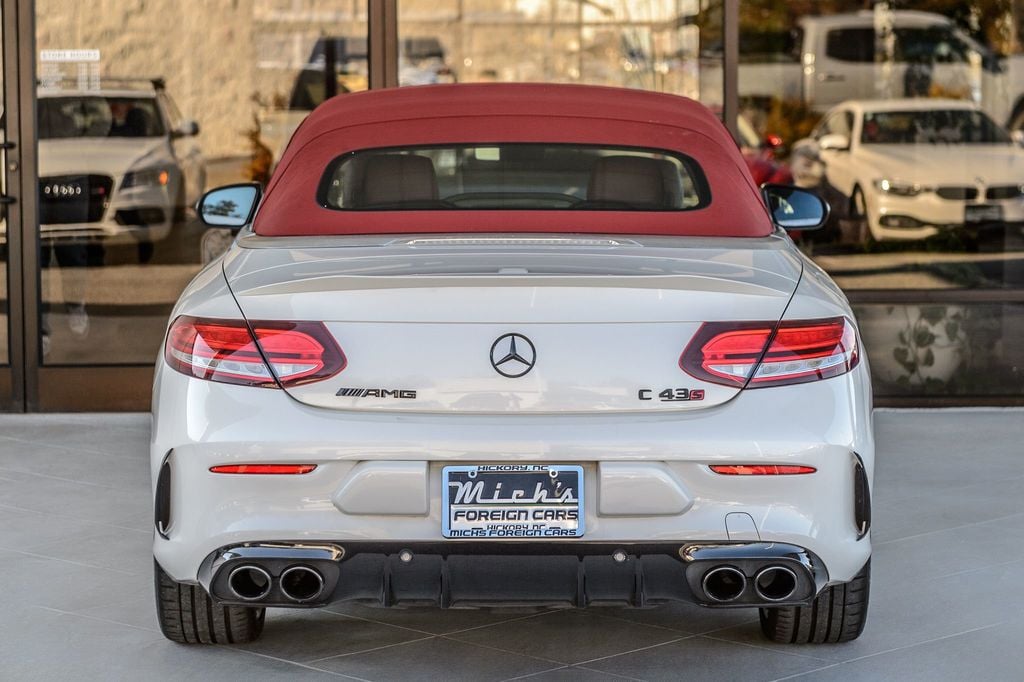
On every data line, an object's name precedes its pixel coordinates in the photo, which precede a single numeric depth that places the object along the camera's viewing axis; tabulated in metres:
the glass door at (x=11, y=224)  13.41
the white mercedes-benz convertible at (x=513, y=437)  5.59
